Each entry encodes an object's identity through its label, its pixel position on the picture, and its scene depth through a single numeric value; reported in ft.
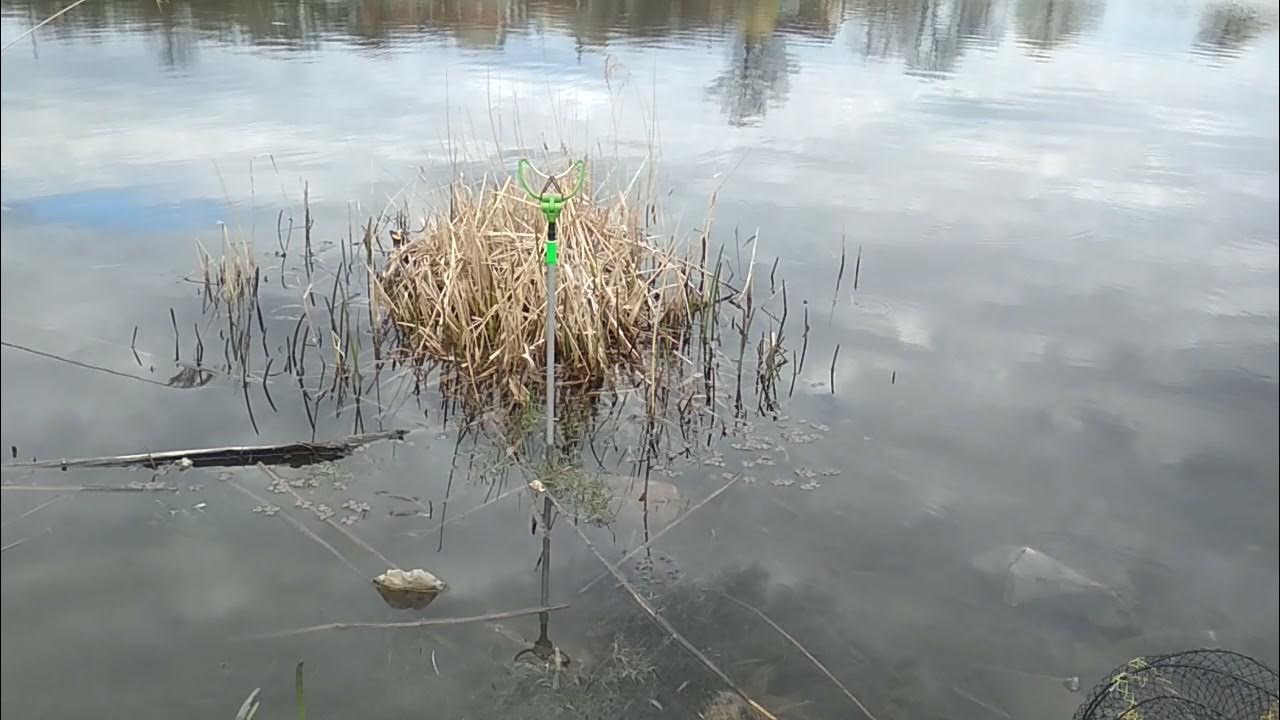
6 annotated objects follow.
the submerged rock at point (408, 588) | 11.30
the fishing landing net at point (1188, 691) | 9.50
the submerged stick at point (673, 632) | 10.11
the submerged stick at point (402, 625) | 10.75
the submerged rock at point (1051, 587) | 11.76
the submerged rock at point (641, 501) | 13.05
